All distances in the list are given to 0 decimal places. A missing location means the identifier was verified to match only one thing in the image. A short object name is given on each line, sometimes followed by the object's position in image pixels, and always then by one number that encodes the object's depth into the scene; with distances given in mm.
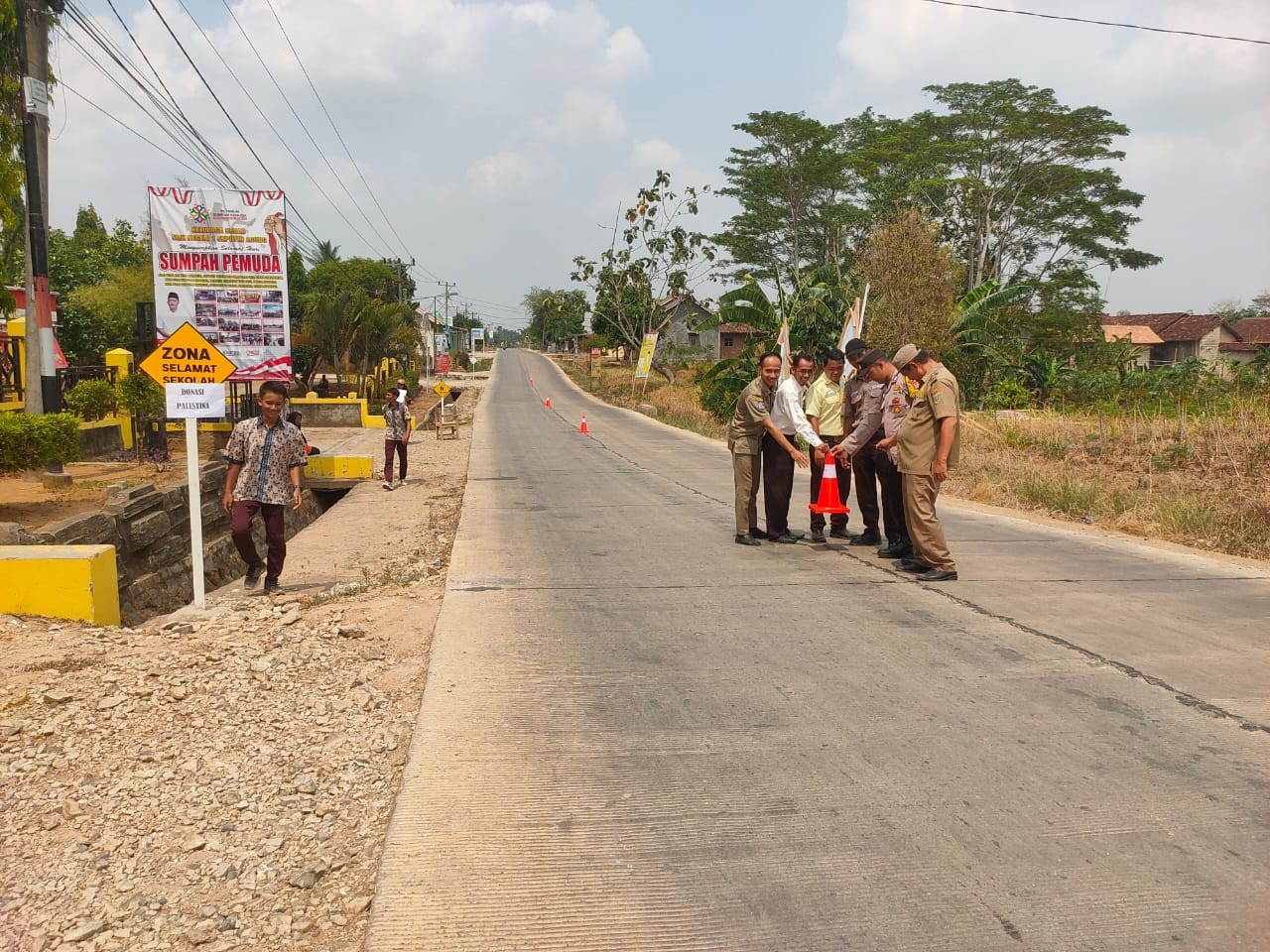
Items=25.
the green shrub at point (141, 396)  16422
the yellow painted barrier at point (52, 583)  6355
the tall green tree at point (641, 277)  49750
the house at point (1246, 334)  53206
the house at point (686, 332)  86125
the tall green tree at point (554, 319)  71188
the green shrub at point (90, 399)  16641
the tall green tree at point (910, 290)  24672
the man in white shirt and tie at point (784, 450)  8422
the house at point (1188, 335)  56906
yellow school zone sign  6992
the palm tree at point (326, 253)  81062
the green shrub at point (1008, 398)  24688
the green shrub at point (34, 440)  11969
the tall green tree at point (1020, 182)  40719
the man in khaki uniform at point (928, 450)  7043
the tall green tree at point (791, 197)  51000
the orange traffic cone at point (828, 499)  8828
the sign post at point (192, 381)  7008
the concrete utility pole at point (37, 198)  14375
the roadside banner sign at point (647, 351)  41781
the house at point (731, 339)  82250
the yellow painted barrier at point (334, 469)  17312
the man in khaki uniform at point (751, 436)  8493
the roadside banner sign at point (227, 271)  15742
